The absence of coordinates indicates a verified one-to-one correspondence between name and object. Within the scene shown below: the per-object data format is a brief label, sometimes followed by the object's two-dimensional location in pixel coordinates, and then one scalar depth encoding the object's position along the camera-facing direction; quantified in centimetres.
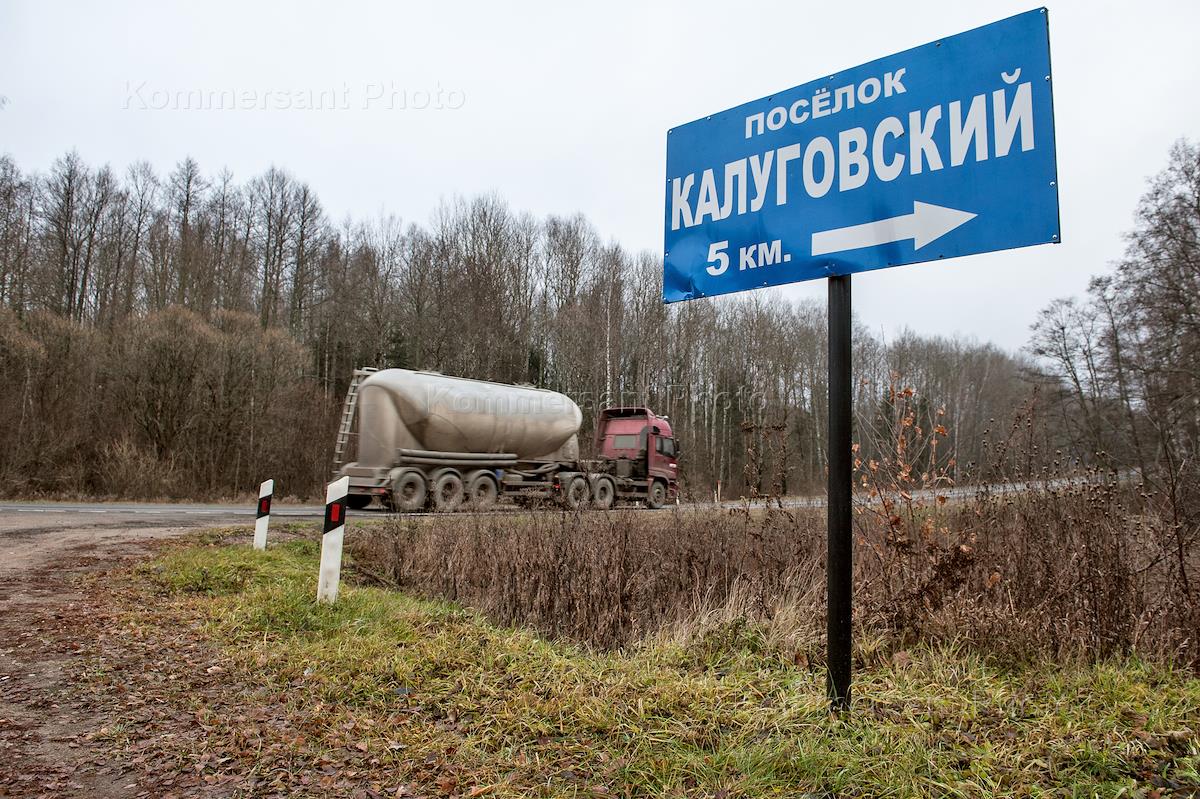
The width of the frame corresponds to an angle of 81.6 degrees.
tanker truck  1553
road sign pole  281
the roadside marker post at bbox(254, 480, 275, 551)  782
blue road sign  255
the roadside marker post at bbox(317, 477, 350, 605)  542
